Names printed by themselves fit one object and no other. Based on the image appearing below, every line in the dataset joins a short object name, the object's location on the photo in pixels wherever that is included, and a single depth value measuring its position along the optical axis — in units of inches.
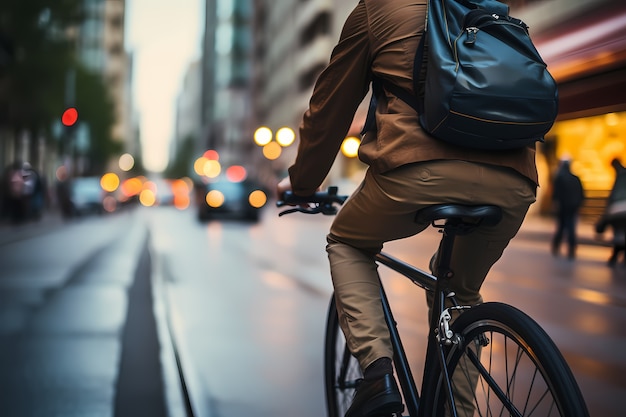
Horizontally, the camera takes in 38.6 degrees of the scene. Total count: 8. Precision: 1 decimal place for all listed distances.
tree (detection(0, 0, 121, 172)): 1047.0
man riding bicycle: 91.0
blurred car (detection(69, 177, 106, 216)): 1446.9
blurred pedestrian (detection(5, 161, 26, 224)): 946.7
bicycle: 77.2
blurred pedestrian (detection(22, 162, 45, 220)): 993.5
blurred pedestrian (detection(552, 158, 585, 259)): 587.5
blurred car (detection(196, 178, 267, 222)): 1112.2
